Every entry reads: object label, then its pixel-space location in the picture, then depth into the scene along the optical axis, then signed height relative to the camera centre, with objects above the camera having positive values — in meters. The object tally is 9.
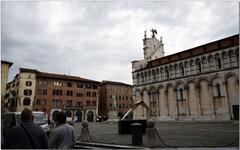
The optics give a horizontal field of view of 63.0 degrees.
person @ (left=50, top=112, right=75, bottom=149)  4.04 -0.92
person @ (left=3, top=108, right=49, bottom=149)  3.22 -0.73
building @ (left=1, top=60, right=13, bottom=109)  27.20 +3.51
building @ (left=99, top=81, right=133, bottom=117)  67.59 -2.01
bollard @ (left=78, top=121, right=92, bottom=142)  10.90 -2.40
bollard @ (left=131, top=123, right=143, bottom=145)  8.75 -2.01
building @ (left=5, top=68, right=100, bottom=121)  47.91 -0.53
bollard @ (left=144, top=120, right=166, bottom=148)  7.99 -1.87
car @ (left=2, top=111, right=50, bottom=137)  13.21 -1.91
